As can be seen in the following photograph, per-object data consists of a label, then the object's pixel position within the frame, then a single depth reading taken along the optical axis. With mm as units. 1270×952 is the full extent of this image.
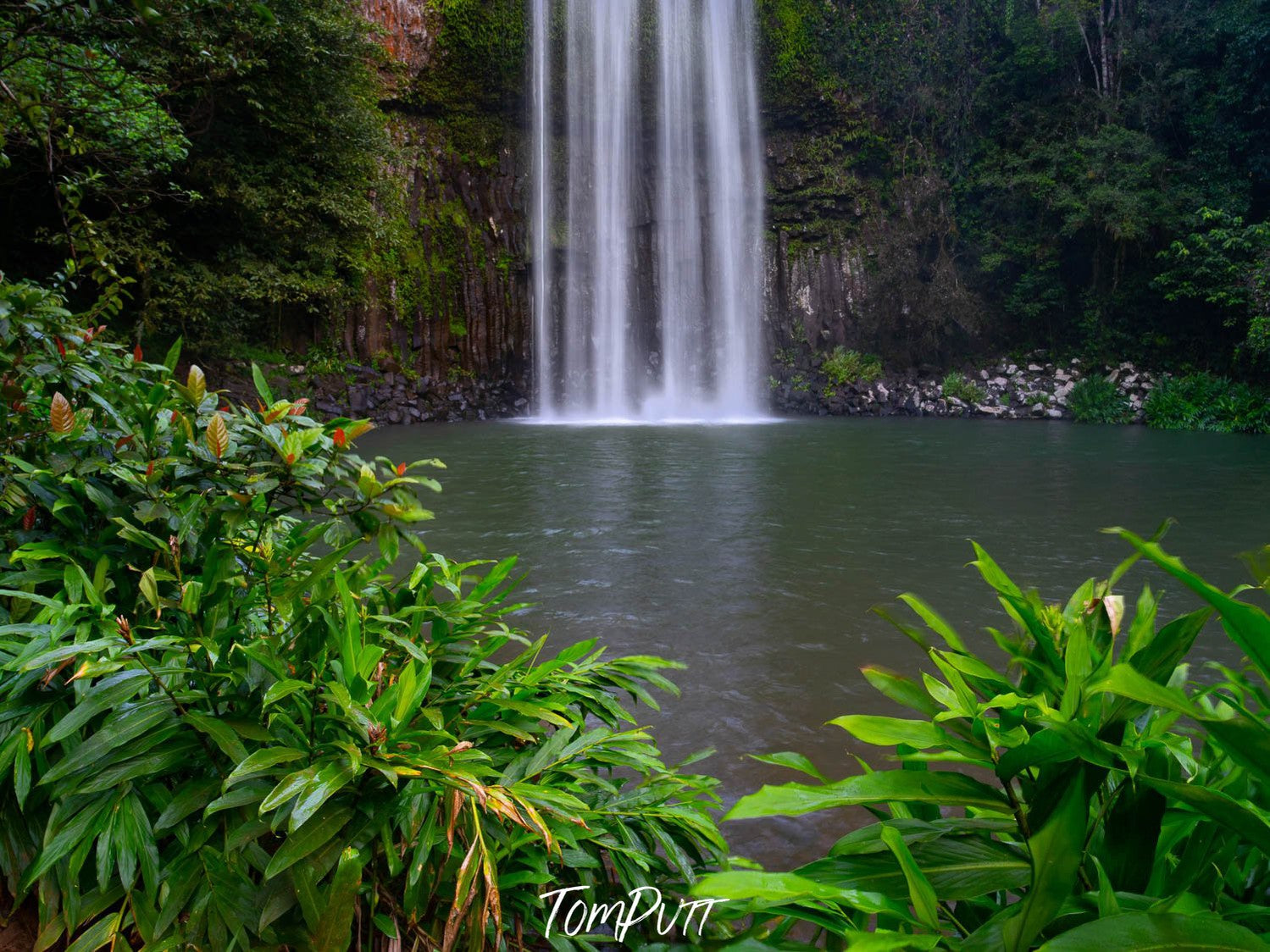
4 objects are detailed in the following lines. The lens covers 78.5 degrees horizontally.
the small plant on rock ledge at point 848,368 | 18750
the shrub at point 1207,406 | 14749
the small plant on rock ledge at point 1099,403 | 16609
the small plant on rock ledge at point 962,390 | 18203
